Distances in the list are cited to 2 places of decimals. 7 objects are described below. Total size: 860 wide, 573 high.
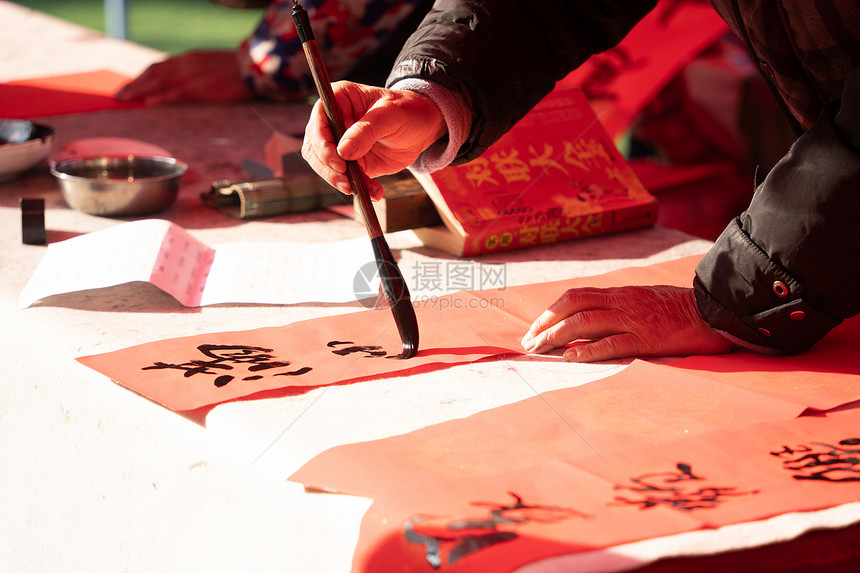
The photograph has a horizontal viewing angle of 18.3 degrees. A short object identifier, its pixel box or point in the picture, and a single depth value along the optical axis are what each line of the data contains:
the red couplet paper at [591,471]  2.04
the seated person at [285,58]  3.21
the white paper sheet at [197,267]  2.43
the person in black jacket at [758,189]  2.26
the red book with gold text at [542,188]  2.60
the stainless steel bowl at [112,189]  2.67
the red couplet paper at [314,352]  2.23
